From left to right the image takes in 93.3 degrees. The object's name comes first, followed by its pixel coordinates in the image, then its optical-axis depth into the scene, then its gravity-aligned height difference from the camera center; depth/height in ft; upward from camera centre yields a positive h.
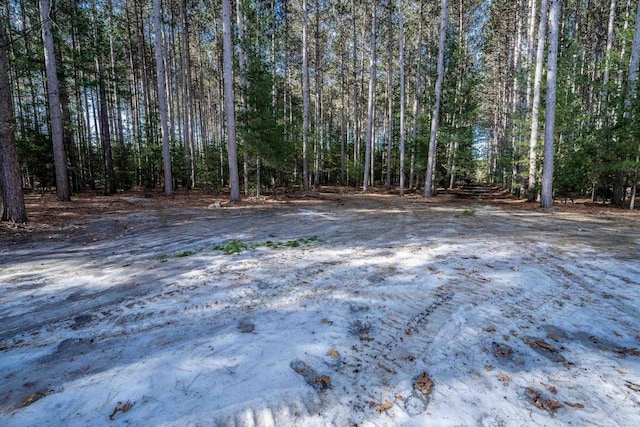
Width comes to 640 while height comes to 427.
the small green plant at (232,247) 17.30 -3.80
